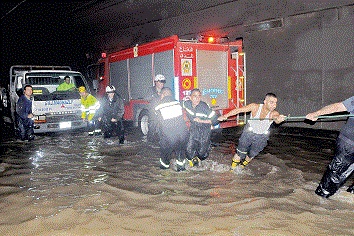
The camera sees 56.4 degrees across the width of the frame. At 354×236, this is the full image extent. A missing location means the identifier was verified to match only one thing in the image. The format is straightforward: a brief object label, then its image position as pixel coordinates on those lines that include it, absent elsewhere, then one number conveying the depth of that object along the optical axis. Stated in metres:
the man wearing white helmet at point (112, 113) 8.96
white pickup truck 9.71
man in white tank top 5.48
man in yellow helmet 9.97
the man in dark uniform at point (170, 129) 5.97
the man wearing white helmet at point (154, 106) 7.95
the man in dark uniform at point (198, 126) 6.16
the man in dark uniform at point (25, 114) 9.30
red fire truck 8.66
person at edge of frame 4.23
